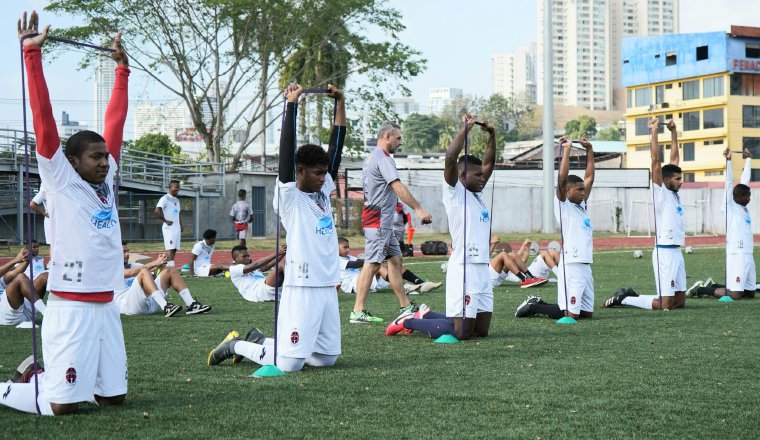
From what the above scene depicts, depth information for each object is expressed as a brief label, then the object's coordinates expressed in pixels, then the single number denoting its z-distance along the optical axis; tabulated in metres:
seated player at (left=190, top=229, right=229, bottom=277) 19.14
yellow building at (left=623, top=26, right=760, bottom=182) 77.75
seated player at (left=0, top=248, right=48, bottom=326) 11.93
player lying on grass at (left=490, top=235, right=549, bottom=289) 18.14
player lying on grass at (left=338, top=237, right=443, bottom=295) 17.00
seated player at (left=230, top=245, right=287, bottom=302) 14.95
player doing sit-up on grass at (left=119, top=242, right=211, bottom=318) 13.12
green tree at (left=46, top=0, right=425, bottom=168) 41.47
